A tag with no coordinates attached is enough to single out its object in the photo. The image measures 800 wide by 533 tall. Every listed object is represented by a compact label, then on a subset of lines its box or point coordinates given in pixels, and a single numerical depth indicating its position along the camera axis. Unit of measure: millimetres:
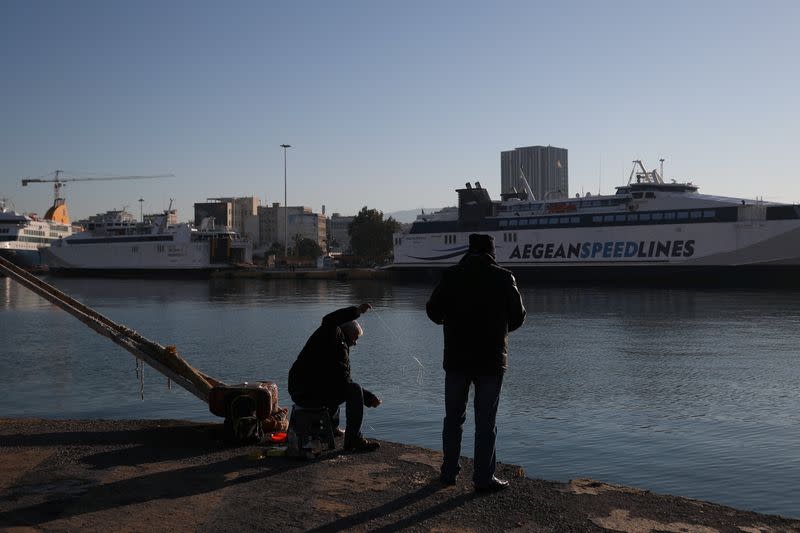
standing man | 5895
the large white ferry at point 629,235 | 56250
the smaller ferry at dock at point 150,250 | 98062
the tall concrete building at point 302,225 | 194125
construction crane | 161750
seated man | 6883
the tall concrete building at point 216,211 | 187500
